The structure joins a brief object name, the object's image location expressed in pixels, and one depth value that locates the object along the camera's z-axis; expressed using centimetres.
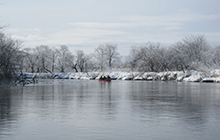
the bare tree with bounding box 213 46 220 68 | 8412
